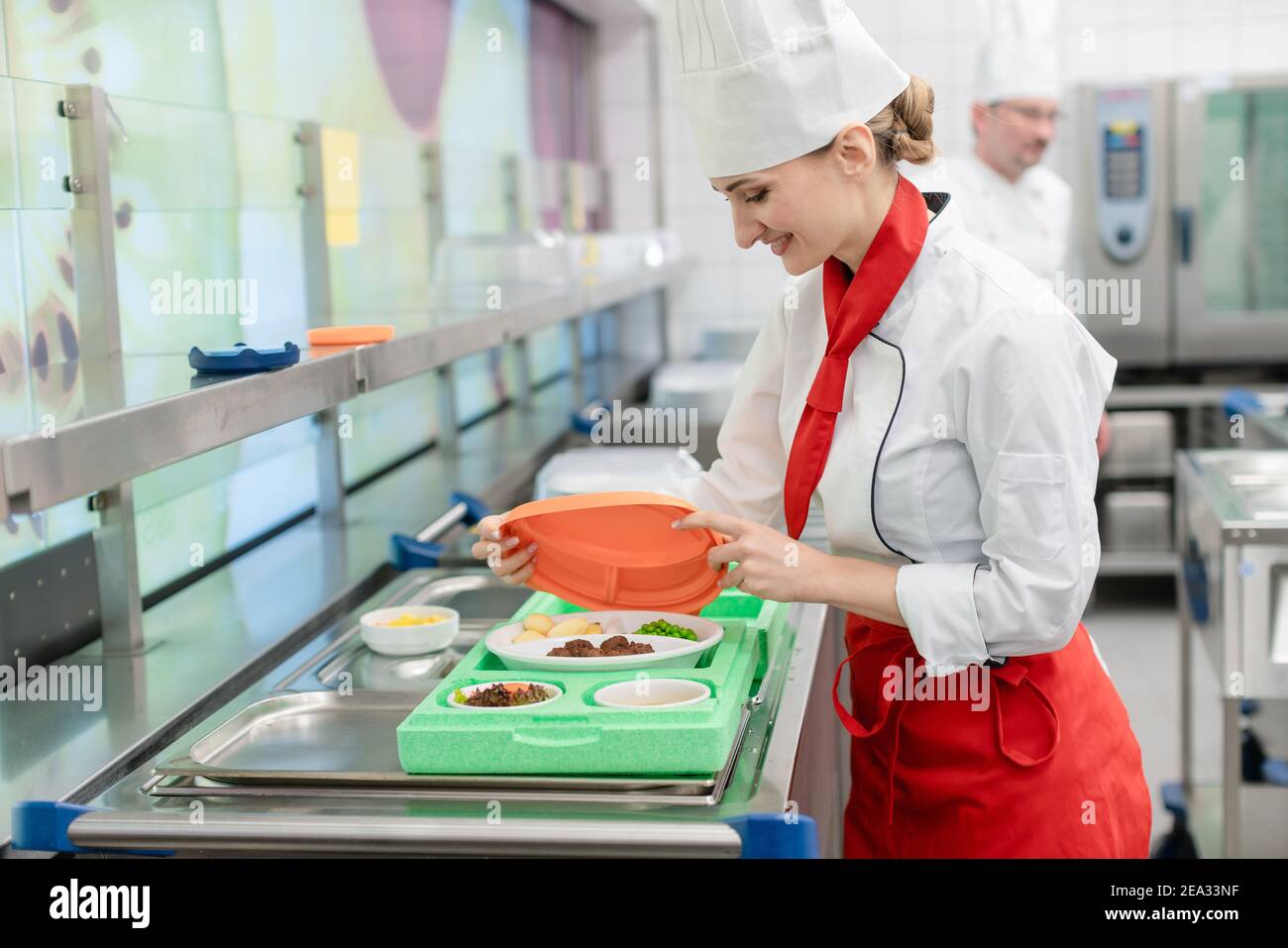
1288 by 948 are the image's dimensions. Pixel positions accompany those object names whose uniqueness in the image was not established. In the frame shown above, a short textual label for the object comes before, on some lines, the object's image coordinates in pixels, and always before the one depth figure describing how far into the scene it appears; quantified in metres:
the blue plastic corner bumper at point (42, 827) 1.35
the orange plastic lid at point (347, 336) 1.78
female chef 1.45
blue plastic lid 1.44
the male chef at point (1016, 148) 4.04
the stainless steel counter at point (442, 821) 1.32
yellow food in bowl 2.00
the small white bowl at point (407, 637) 1.95
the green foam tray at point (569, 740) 1.39
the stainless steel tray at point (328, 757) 1.42
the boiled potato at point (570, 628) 1.78
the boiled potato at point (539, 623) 1.78
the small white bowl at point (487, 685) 1.52
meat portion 1.68
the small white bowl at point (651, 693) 1.53
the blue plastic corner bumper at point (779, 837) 1.29
